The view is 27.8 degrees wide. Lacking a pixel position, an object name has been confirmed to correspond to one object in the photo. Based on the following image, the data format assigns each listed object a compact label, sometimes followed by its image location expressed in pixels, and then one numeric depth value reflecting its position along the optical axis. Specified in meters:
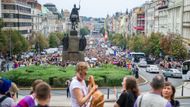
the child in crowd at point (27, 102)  7.62
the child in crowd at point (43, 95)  6.60
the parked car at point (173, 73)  43.58
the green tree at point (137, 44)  87.68
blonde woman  8.21
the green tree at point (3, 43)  66.24
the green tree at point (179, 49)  60.17
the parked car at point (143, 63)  61.30
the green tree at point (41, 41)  97.83
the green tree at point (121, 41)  125.86
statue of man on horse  47.92
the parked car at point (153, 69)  50.01
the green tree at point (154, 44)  76.13
